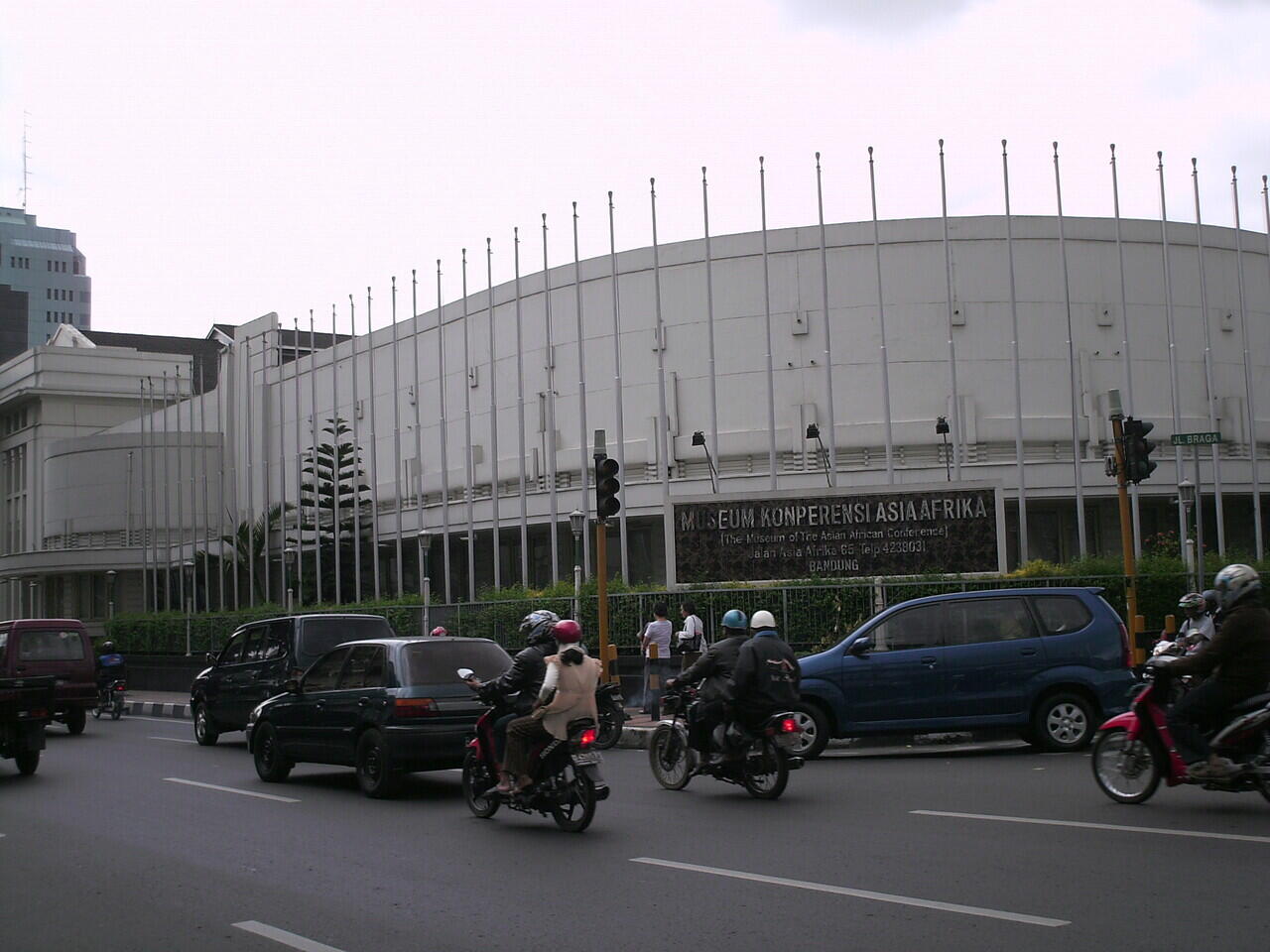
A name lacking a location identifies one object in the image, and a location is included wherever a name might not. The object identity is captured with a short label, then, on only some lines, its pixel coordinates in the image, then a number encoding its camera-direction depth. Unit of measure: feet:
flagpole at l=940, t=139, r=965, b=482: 90.99
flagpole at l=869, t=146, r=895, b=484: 91.45
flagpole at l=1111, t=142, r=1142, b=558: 90.84
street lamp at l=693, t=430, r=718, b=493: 100.22
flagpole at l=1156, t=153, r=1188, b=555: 91.09
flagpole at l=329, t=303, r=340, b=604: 122.52
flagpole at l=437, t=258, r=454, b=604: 112.37
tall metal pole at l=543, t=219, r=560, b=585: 101.19
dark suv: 56.03
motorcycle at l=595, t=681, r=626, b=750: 54.39
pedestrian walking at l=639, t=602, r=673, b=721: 63.00
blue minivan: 45.73
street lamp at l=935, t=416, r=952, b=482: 96.31
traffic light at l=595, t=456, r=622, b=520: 59.41
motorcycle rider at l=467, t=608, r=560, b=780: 32.99
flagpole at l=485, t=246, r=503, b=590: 106.63
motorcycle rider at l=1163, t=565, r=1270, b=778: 29.50
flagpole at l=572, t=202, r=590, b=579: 96.73
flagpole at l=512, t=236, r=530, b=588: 101.98
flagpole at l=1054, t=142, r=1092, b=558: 88.48
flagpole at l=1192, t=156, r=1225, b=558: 90.22
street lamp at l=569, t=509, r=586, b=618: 77.77
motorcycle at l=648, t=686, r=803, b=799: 36.06
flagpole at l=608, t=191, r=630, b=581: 98.48
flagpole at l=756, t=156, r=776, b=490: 94.38
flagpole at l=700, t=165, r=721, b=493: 95.50
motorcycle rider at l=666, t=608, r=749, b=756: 36.83
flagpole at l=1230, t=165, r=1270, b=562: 92.99
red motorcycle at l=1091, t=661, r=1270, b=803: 29.40
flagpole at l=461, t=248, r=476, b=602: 108.68
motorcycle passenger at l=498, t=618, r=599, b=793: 31.27
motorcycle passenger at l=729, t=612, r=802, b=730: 35.91
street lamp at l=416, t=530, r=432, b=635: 95.76
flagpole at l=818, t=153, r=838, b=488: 91.79
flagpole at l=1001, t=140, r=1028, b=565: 87.71
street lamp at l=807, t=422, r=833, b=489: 102.89
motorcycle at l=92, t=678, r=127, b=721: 84.79
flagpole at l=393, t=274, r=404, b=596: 112.19
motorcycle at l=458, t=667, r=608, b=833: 31.35
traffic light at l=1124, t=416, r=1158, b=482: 54.90
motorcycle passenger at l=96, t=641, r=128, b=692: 84.89
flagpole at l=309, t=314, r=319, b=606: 125.29
